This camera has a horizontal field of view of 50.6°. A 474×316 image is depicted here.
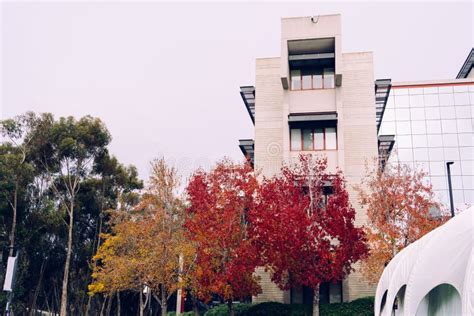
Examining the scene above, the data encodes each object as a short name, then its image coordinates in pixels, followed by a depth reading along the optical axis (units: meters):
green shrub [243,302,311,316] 23.91
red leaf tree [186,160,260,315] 22.14
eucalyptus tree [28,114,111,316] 31.69
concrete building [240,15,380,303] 27.61
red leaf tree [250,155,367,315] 21.42
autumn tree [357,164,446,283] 22.80
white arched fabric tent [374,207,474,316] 11.05
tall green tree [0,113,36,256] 29.50
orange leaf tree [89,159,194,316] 24.09
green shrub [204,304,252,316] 25.27
